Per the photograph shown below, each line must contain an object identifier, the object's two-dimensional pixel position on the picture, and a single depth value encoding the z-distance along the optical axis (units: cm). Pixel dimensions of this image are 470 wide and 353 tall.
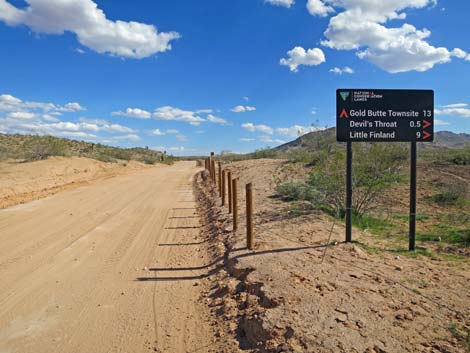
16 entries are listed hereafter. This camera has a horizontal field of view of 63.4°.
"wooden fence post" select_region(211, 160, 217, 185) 1967
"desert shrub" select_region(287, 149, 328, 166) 1271
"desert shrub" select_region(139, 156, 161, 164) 5109
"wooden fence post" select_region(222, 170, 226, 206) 1275
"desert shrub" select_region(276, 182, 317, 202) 1178
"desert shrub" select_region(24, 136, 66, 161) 3036
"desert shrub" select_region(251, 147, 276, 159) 3571
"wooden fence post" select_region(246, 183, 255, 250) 700
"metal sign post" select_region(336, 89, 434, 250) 710
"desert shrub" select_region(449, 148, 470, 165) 1773
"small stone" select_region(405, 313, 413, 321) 421
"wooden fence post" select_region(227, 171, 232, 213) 1109
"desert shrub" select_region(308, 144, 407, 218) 990
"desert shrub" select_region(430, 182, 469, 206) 1195
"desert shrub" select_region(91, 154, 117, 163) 3916
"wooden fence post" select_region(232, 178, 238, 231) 877
